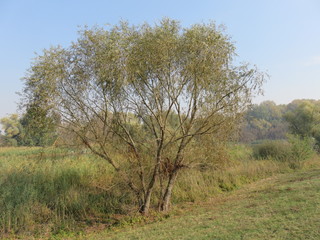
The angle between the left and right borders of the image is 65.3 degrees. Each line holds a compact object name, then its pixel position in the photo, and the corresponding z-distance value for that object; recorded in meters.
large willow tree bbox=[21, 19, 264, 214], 6.80
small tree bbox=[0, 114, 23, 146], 33.12
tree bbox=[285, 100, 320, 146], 27.73
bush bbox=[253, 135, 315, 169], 17.45
